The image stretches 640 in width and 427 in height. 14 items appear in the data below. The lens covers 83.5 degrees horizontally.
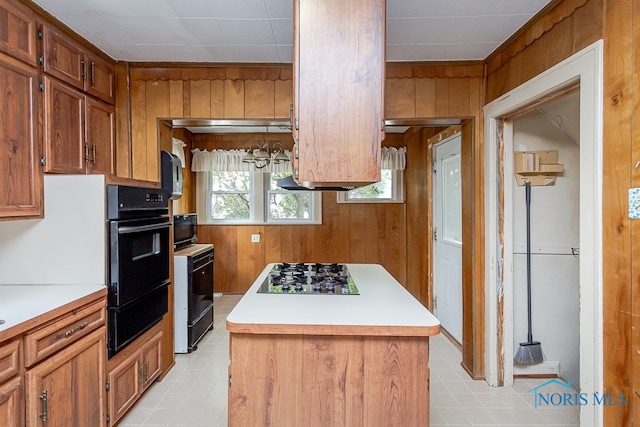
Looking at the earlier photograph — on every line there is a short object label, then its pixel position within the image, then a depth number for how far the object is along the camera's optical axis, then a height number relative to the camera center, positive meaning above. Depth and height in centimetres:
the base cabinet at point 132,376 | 206 -106
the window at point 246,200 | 499 +12
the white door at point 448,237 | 337 -31
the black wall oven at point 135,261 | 200 -32
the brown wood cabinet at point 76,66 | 205 +92
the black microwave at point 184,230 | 354 -22
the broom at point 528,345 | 270 -105
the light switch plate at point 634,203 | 143 +1
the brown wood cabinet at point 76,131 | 204 +50
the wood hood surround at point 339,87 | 147 +50
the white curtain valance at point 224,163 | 484 +62
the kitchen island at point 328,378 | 151 -72
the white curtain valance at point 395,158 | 481 +66
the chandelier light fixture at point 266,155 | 367 +63
